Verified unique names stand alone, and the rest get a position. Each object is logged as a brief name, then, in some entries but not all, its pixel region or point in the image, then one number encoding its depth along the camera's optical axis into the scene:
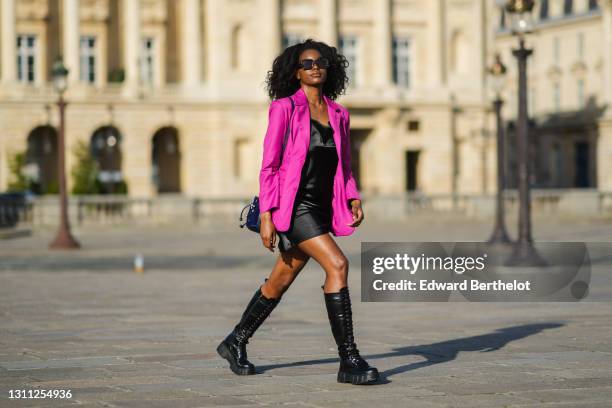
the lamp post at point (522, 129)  26.69
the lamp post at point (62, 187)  37.34
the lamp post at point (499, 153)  36.50
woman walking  10.47
